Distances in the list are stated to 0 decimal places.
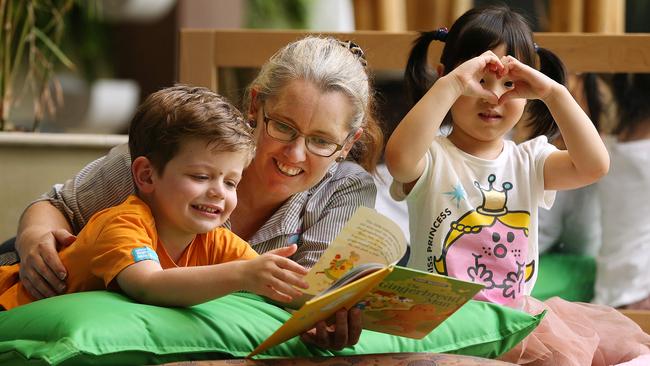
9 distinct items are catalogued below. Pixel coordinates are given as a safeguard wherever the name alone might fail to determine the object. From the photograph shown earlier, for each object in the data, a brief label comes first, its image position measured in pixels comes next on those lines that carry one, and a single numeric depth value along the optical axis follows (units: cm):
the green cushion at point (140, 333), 430
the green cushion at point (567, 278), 521
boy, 432
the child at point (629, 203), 516
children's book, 428
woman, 460
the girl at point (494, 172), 462
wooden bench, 507
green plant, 557
